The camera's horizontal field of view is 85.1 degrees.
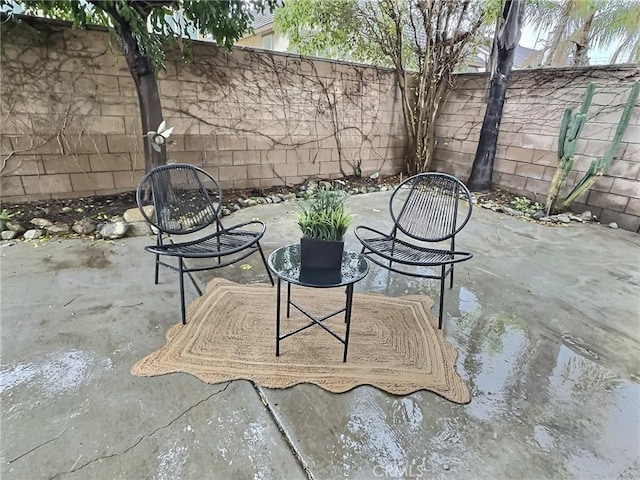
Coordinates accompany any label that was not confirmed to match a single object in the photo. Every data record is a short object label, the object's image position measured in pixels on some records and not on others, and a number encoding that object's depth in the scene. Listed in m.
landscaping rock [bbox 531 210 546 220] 4.06
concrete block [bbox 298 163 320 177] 5.11
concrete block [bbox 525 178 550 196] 4.44
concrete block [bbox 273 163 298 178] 4.90
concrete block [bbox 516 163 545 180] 4.46
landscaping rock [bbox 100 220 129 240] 3.09
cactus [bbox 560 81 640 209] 3.53
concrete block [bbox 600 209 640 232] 3.76
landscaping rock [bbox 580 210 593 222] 4.00
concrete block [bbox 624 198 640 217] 3.72
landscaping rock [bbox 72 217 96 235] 3.14
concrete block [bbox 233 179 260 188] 4.63
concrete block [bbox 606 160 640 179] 3.69
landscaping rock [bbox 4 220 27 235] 3.01
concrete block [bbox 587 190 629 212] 3.83
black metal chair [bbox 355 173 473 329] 2.18
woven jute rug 1.60
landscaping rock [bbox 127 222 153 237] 3.18
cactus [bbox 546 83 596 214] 3.69
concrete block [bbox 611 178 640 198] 3.71
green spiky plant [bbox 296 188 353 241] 1.62
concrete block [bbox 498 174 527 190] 4.68
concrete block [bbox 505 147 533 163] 4.53
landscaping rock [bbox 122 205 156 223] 3.31
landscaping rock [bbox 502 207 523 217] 4.21
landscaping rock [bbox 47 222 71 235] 3.11
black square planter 1.63
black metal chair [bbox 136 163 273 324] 2.05
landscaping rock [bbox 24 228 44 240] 2.97
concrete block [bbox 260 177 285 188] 4.84
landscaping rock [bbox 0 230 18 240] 2.93
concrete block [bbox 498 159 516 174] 4.73
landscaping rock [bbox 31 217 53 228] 3.14
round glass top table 1.59
